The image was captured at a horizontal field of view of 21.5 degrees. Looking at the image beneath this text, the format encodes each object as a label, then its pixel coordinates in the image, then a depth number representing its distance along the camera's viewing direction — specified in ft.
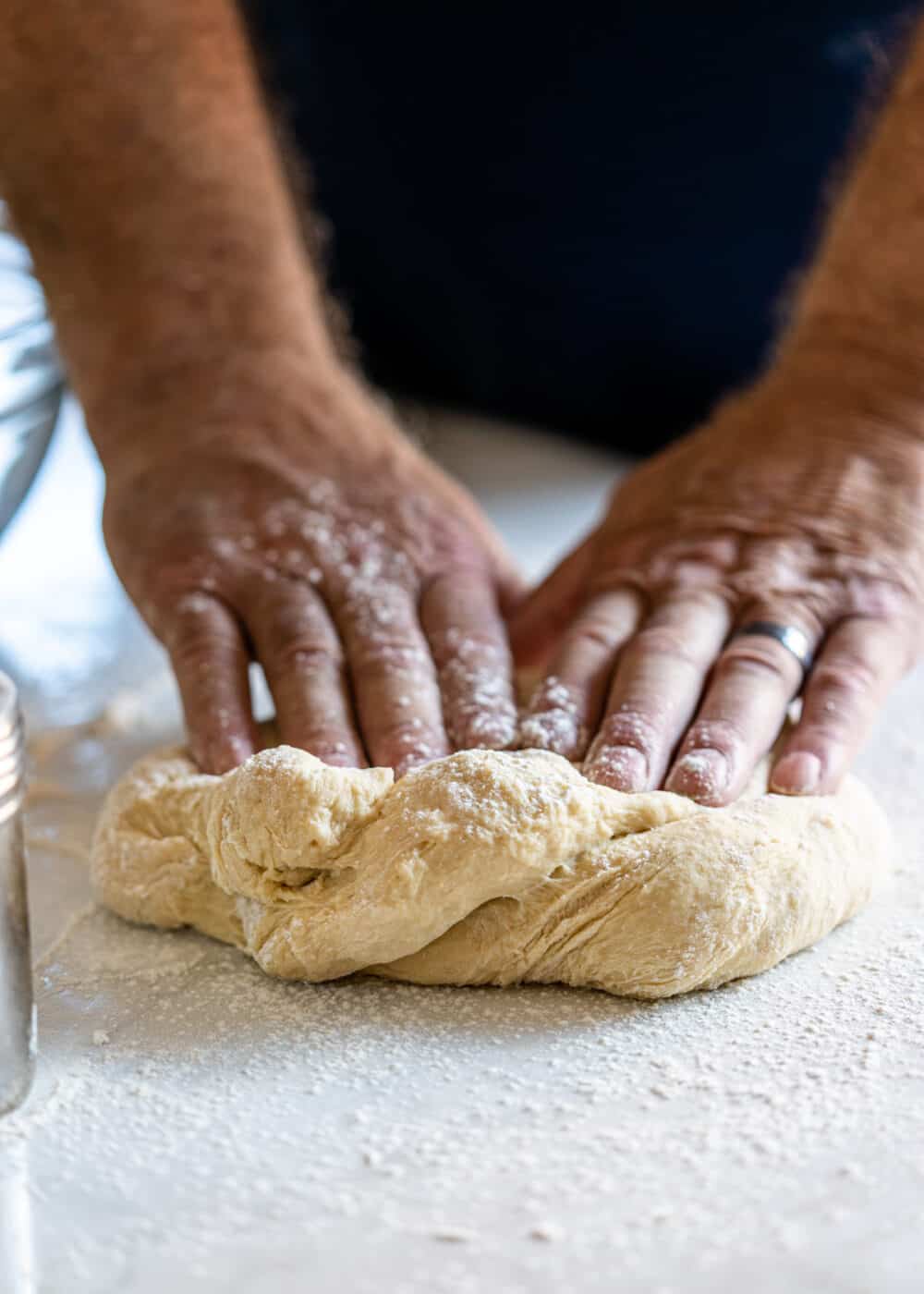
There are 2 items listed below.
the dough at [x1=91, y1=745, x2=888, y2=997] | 2.07
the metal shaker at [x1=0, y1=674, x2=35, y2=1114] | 1.91
